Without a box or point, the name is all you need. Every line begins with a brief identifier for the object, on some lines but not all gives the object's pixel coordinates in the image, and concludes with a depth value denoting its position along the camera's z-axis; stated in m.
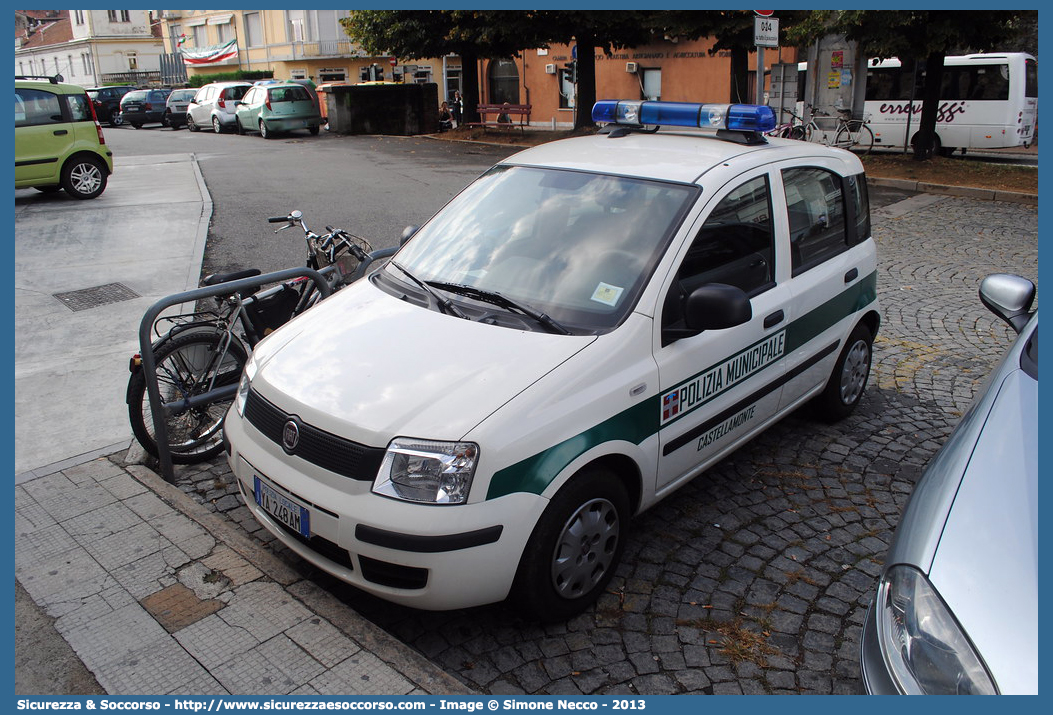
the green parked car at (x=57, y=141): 11.98
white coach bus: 19.11
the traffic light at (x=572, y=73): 27.46
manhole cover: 7.23
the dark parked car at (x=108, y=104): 34.72
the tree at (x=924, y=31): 14.05
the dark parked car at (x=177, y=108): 32.06
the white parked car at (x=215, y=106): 28.12
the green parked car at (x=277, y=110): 25.27
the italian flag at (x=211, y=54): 51.94
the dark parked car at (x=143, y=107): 33.06
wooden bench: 27.77
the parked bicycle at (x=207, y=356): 4.44
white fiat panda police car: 2.96
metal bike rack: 4.10
